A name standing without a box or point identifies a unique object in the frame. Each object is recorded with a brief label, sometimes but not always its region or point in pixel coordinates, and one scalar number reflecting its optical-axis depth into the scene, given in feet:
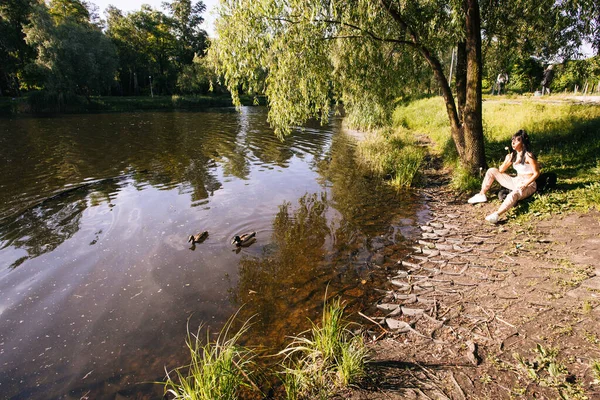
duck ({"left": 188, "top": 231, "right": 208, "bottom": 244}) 24.50
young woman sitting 21.54
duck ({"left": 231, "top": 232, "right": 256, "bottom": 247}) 23.86
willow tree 27.28
